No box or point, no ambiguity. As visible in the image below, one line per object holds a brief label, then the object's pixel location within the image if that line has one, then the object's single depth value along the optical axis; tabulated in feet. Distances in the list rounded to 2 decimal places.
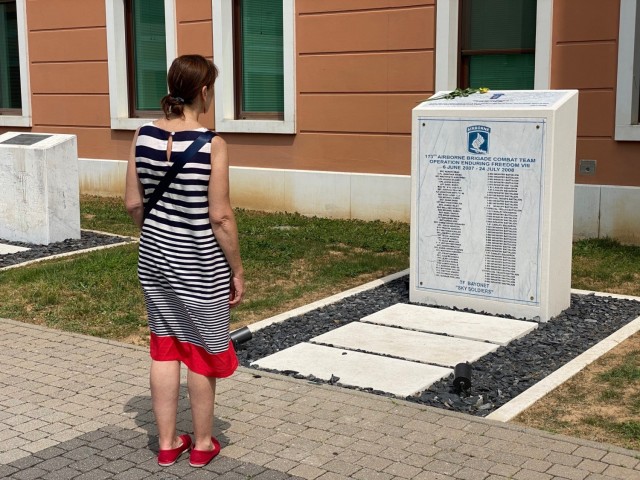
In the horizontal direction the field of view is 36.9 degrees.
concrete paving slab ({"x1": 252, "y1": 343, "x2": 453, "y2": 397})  18.42
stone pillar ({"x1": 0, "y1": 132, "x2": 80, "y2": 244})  32.94
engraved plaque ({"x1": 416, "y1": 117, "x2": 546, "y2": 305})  22.39
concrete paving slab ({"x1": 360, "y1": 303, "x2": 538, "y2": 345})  21.74
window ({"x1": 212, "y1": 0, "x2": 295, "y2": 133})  41.32
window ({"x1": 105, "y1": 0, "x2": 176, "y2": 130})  45.88
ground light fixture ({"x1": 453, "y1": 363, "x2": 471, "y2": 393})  17.63
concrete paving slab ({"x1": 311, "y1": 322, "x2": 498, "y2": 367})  20.12
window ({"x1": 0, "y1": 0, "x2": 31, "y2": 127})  50.44
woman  14.06
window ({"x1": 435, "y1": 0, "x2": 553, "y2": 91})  35.04
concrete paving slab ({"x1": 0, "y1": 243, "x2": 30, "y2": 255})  32.61
